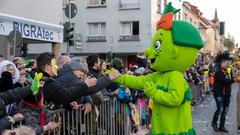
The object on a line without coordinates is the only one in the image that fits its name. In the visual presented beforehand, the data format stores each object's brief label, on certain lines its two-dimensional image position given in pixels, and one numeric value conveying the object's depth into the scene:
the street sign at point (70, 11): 16.86
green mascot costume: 5.62
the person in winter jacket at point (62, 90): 5.19
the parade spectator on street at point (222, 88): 10.73
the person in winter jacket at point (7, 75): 5.39
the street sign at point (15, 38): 9.83
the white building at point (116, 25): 35.31
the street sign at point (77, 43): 19.26
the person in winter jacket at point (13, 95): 4.71
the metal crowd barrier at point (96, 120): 5.60
